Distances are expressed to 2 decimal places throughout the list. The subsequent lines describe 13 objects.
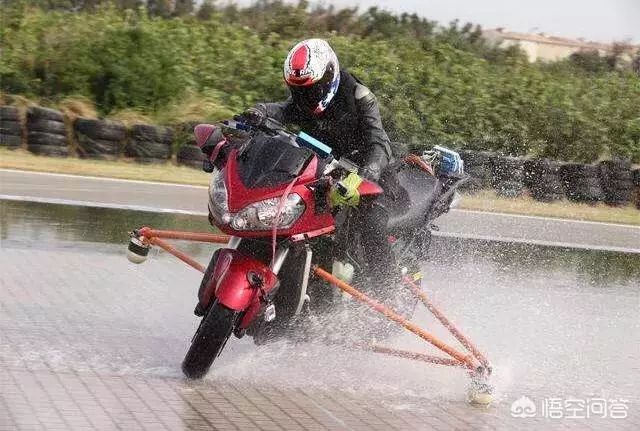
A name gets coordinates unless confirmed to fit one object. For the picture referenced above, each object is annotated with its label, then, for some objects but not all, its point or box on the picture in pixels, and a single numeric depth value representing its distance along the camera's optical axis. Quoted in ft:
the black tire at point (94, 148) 64.85
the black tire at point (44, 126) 63.82
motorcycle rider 21.03
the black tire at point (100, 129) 64.64
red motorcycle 19.97
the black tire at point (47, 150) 63.98
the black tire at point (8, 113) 64.13
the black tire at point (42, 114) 63.87
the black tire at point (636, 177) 70.64
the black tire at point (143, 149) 65.67
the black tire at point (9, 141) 64.03
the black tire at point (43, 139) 63.87
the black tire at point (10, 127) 64.03
